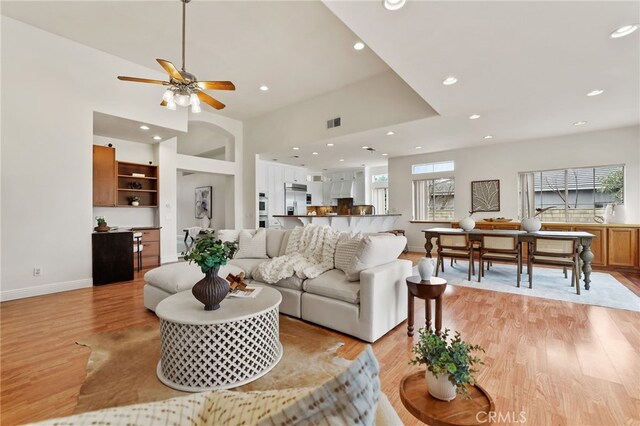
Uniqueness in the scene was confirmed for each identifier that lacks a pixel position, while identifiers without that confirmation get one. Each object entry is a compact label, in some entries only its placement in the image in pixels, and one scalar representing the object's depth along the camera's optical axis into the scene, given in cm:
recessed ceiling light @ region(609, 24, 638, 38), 228
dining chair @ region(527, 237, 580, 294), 370
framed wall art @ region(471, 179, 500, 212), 652
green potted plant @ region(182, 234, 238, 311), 186
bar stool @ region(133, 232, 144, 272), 516
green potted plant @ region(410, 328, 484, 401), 112
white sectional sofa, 232
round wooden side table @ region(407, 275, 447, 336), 230
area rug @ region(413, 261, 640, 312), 333
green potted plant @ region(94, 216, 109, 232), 438
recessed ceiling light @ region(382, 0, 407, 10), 204
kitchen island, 591
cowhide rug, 167
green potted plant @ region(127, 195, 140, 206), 564
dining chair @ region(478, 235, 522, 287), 405
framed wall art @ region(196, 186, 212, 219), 879
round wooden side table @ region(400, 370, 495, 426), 106
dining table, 376
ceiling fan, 285
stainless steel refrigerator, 905
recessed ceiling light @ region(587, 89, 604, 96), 352
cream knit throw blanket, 284
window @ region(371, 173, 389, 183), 940
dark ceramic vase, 186
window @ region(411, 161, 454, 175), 720
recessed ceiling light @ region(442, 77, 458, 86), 318
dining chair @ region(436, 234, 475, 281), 435
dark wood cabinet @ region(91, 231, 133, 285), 423
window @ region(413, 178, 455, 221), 732
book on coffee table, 216
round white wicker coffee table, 172
